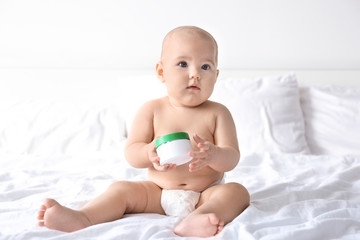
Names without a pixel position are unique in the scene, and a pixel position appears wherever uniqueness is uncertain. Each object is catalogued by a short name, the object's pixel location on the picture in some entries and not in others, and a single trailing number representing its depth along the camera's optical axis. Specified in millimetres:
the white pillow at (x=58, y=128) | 2020
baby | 1077
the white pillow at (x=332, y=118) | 2061
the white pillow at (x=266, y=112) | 2035
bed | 1049
